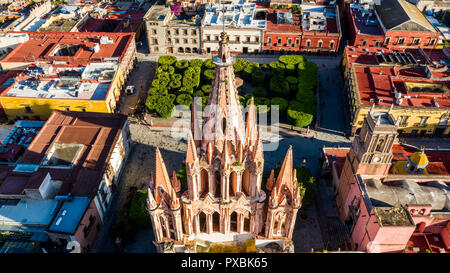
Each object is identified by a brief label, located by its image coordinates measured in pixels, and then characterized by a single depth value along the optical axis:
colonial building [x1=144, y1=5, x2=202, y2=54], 84.38
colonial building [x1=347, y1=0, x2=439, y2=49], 80.06
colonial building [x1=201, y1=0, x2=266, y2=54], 83.88
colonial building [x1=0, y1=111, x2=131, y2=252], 40.53
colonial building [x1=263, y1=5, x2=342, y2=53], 83.50
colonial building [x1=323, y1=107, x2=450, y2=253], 39.06
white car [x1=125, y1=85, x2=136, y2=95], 73.50
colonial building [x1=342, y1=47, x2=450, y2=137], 60.25
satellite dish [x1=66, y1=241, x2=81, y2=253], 37.69
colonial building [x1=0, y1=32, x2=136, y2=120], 61.62
